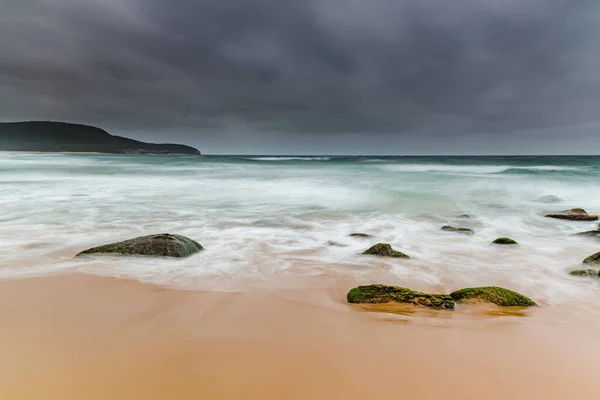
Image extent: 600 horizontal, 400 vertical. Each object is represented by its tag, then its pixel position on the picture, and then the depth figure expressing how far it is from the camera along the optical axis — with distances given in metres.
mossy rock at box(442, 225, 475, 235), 6.75
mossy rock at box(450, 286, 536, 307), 3.14
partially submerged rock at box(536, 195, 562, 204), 12.29
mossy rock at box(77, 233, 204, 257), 4.46
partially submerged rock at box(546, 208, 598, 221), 8.35
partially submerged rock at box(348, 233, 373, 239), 6.25
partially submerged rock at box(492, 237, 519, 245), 5.83
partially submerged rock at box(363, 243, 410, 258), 4.86
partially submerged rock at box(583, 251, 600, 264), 4.61
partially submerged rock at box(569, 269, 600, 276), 4.04
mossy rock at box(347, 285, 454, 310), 3.04
